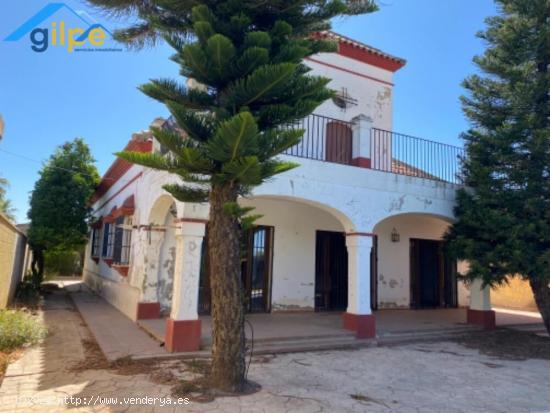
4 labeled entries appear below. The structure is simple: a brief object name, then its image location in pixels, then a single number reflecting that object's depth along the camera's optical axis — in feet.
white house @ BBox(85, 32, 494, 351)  25.50
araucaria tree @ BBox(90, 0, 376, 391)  13.84
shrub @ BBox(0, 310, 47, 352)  20.45
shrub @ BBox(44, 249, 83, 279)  69.51
